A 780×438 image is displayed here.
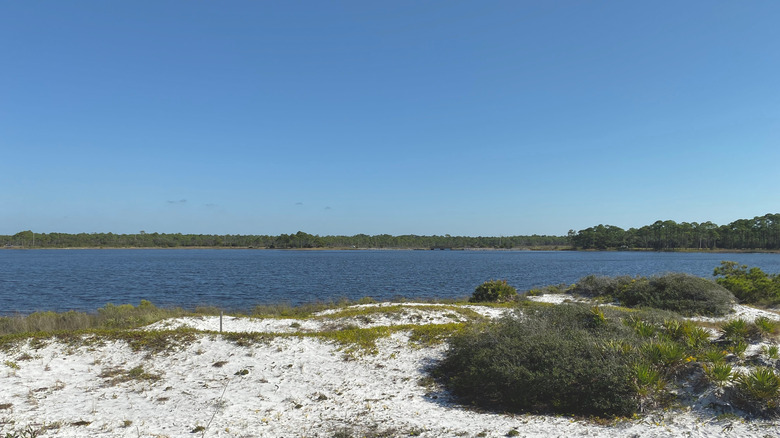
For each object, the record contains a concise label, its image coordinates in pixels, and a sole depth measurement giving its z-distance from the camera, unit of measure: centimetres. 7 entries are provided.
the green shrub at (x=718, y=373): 830
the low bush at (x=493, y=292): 2753
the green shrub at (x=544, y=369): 824
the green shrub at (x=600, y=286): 2810
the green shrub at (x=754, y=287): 2636
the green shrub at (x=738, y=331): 1102
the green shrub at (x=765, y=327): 1116
